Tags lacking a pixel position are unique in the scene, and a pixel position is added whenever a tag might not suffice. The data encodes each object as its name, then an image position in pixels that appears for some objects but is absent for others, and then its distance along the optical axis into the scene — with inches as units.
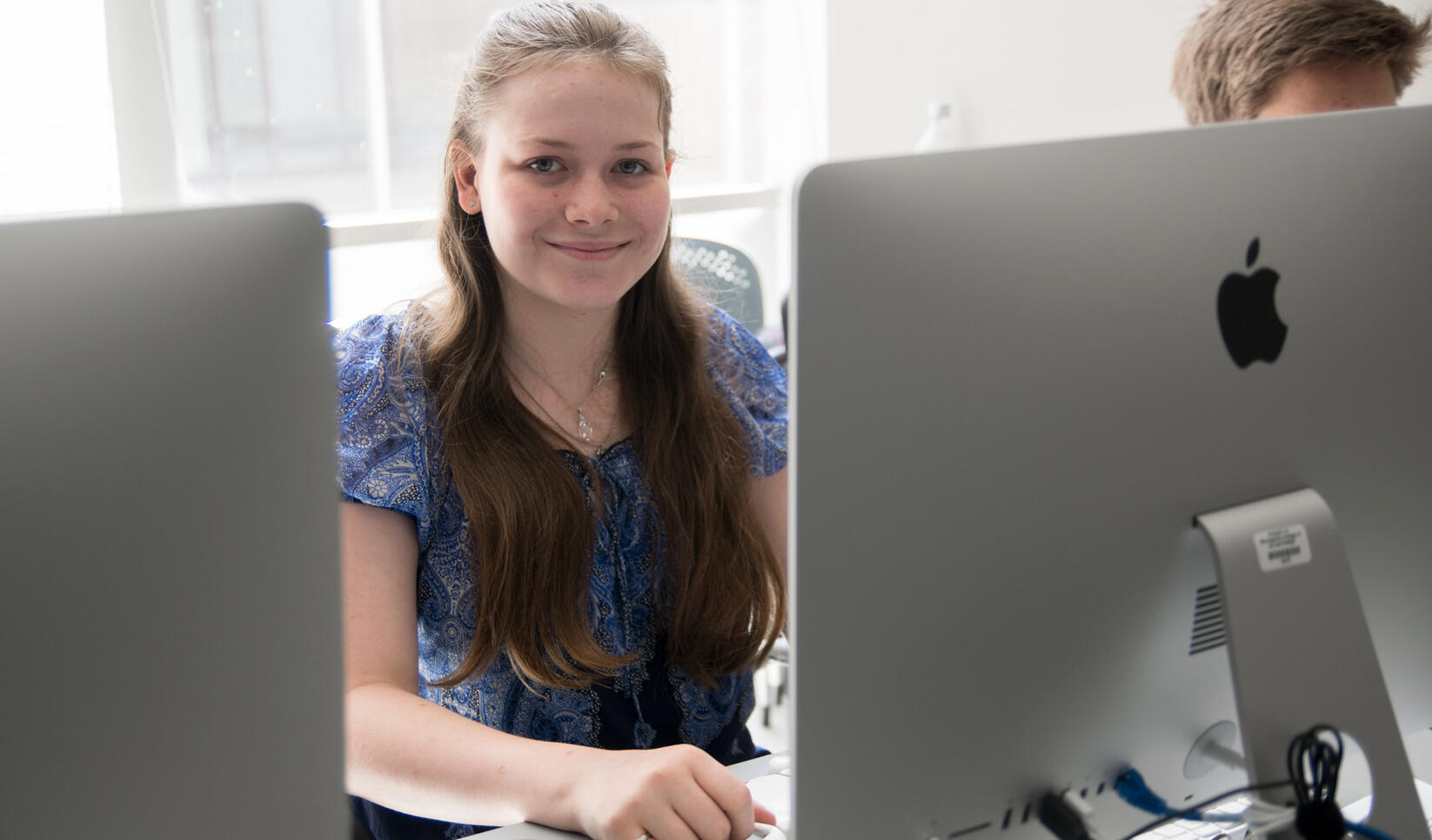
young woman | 45.8
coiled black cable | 30.2
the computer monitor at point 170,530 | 19.9
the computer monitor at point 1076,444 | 24.9
